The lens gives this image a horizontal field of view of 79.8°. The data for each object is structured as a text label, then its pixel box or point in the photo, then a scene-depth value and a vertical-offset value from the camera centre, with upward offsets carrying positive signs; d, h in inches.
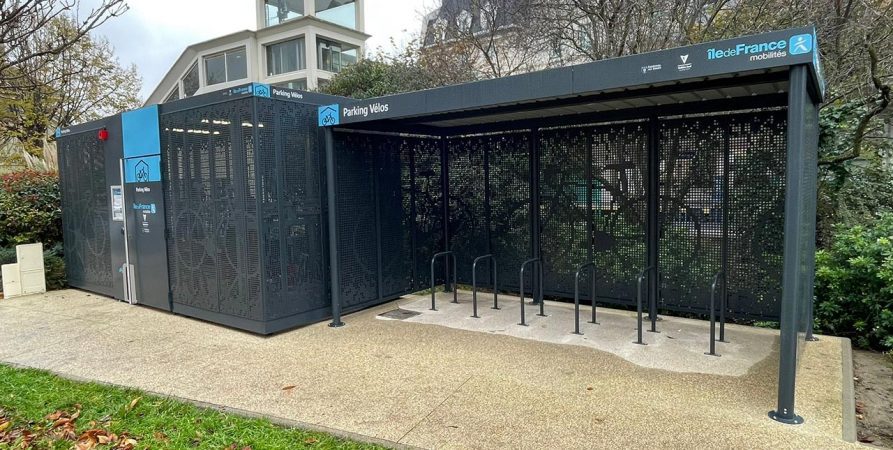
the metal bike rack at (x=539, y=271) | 242.7 -37.5
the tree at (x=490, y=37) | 368.8 +120.7
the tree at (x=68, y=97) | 561.9 +134.2
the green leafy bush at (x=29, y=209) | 361.1 -2.6
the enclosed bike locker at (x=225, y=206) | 221.0 -2.3
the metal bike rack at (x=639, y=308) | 188.6 -42.1
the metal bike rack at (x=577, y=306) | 207.0 -45.3
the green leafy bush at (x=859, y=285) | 195.6 -38.7
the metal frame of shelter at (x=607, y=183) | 148.9 +4.4
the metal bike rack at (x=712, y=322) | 176.2 -45.4
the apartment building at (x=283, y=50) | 1048.2 +309.2
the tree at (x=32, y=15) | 290.7 +108.6
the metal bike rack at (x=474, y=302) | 245.9 -49.2
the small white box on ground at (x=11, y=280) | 324.2 -45.6
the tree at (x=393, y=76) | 433.4 +106.6
